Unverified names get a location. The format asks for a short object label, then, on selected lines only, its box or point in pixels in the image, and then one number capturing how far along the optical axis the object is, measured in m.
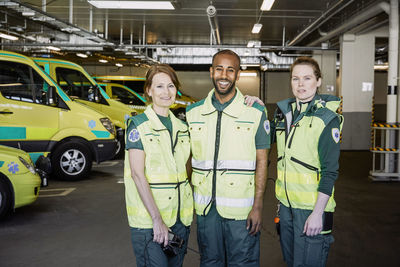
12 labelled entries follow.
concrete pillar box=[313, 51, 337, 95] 16.30
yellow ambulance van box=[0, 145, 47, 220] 5.22
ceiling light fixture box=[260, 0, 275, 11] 8.60
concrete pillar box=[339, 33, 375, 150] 13.16
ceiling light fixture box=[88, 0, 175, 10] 10.08
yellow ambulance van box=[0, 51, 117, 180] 7.40
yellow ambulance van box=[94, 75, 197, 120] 16.64
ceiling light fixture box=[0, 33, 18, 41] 12.82
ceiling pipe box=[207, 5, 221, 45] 10.54
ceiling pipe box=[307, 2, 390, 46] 9.32
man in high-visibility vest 2.46
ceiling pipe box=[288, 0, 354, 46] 9.50
